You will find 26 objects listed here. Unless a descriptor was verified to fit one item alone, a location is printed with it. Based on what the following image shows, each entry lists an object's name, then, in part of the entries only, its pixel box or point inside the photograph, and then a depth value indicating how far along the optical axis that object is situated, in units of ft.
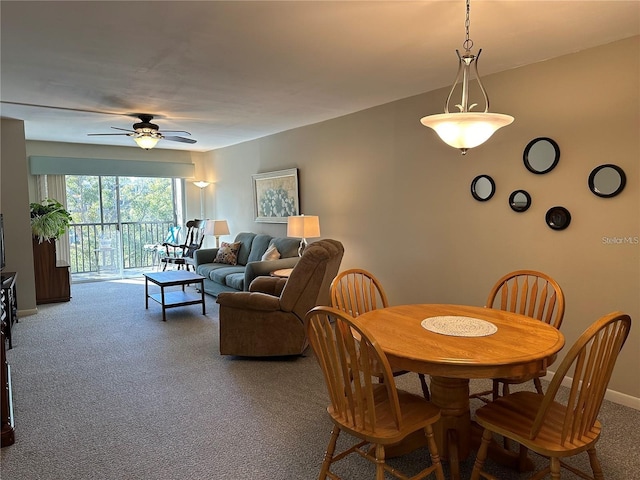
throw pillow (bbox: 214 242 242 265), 21.56
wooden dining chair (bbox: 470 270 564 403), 7.95
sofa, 16.96
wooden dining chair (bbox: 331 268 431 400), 8.94
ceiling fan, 15.23
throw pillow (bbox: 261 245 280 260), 18.35
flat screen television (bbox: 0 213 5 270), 13.82
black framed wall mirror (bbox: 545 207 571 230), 10.21
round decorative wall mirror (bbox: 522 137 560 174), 10.33
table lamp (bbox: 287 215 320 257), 16.14
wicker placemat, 6.98
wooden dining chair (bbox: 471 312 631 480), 5.28
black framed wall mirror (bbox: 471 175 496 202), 11.71
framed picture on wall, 19.61
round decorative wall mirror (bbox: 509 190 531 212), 10.94
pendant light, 6.48
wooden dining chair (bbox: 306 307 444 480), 5.70
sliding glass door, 25.79
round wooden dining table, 5.83
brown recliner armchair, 12.10
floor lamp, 26.82
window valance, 22.59
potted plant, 19.01
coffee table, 16.79
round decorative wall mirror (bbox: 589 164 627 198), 9.30
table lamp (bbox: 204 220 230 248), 22.81
